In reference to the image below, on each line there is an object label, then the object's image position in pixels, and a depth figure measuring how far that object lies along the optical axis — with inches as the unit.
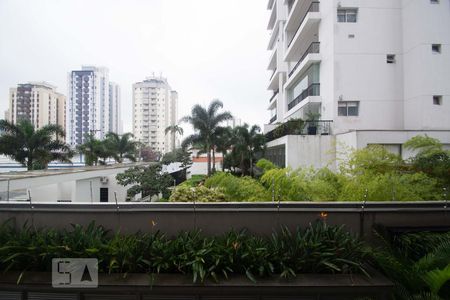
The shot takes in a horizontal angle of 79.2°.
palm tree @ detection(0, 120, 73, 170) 734.5
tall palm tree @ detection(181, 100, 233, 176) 892.0
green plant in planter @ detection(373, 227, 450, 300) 112.8
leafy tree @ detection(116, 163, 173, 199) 596.1
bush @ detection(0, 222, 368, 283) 132.0
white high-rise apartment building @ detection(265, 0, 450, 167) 526.0
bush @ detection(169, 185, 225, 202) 261.1
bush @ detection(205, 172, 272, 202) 259.1
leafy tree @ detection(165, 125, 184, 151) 1268.3
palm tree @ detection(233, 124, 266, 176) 775.7
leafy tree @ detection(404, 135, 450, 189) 260.1
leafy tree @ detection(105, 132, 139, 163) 1343.5
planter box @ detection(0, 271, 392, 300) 122.9
